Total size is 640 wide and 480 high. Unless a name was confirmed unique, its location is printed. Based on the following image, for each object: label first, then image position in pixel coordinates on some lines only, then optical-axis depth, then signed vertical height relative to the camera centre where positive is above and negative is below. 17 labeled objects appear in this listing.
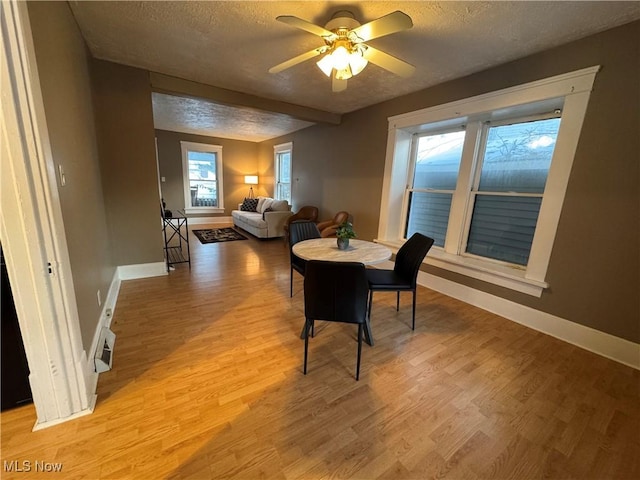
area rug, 5.72 -1.29
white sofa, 5.69 -0.83
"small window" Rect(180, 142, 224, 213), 7.25 +0.05
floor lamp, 7.90 +0.07
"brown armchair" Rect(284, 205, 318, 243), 5.45 -0.63
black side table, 3.99 -1.31
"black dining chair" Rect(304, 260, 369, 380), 1.60 -0.68
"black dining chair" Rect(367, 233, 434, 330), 2.28 -0.78
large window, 2.30 +0.20
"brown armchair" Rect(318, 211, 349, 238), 4.35 -0.68
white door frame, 1.05 -0.32
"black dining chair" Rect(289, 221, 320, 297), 2.90 -0.57
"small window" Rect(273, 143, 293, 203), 6.82 +0.31
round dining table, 2.11 -0.57
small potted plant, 2.36 -0.43
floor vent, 1.74 -1.25
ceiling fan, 1.58 +0.97
